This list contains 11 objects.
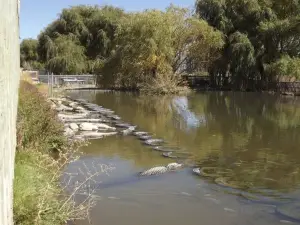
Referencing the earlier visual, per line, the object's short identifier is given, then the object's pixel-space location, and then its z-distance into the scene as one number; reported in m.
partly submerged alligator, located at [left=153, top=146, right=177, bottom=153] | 11.43
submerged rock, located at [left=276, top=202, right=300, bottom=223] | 6.42
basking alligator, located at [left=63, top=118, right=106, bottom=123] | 16.02
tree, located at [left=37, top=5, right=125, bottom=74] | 45.31
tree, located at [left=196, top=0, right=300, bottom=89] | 35.53
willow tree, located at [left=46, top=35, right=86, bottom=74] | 44.38
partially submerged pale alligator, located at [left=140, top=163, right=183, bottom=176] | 8.84
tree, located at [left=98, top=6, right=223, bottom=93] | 34.56
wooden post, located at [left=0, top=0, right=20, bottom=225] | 2.78
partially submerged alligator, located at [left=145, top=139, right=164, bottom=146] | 12.38
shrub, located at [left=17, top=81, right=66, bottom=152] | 8.20
